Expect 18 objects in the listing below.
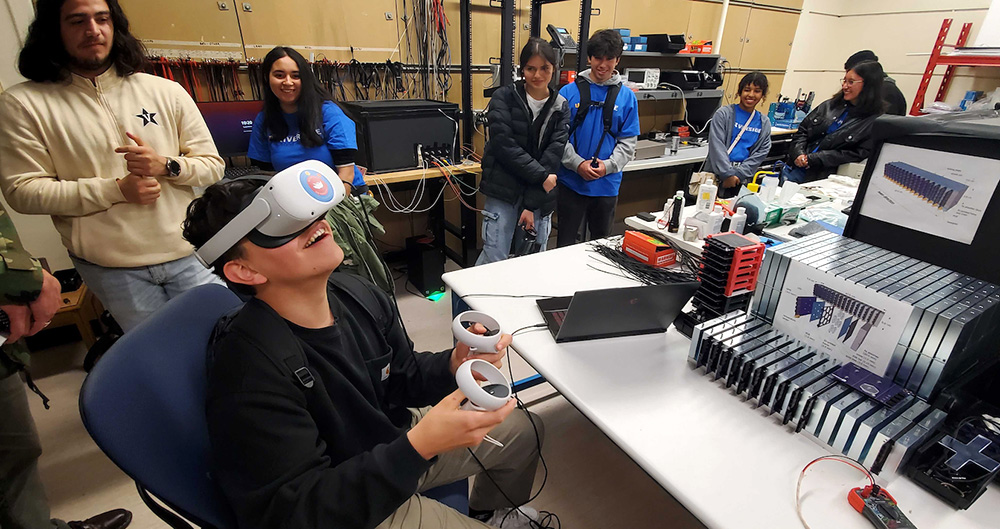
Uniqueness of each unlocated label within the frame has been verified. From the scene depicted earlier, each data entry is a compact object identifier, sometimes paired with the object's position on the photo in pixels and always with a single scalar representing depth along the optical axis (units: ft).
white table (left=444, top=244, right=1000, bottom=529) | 2.68
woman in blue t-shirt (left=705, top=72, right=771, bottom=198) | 10.23
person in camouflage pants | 3.79
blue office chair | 2.38
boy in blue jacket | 8.96
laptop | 3.87
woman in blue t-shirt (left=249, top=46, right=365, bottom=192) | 6.86
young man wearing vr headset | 2.56
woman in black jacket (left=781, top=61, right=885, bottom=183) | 10.14
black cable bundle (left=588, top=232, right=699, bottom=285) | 5.39
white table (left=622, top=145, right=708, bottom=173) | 11.87
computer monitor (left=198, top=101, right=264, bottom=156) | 8.31
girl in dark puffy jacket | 7.99
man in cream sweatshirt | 4.47
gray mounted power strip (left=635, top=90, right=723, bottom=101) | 12.50
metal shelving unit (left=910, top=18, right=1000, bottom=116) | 13.83
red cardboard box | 5.70
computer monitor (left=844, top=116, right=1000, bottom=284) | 3.38
